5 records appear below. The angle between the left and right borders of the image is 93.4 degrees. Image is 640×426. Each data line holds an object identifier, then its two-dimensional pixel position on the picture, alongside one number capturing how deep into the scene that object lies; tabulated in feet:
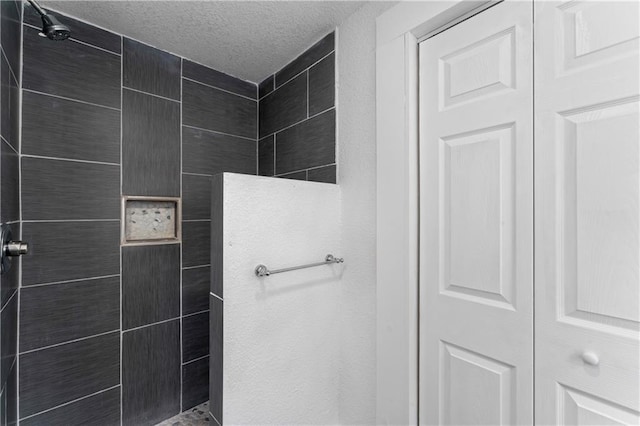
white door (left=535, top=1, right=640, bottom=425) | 2.31
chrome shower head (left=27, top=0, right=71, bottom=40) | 3.11
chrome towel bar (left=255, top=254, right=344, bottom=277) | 3.62
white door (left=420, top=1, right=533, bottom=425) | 2.87
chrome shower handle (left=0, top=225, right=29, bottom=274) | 2.84
